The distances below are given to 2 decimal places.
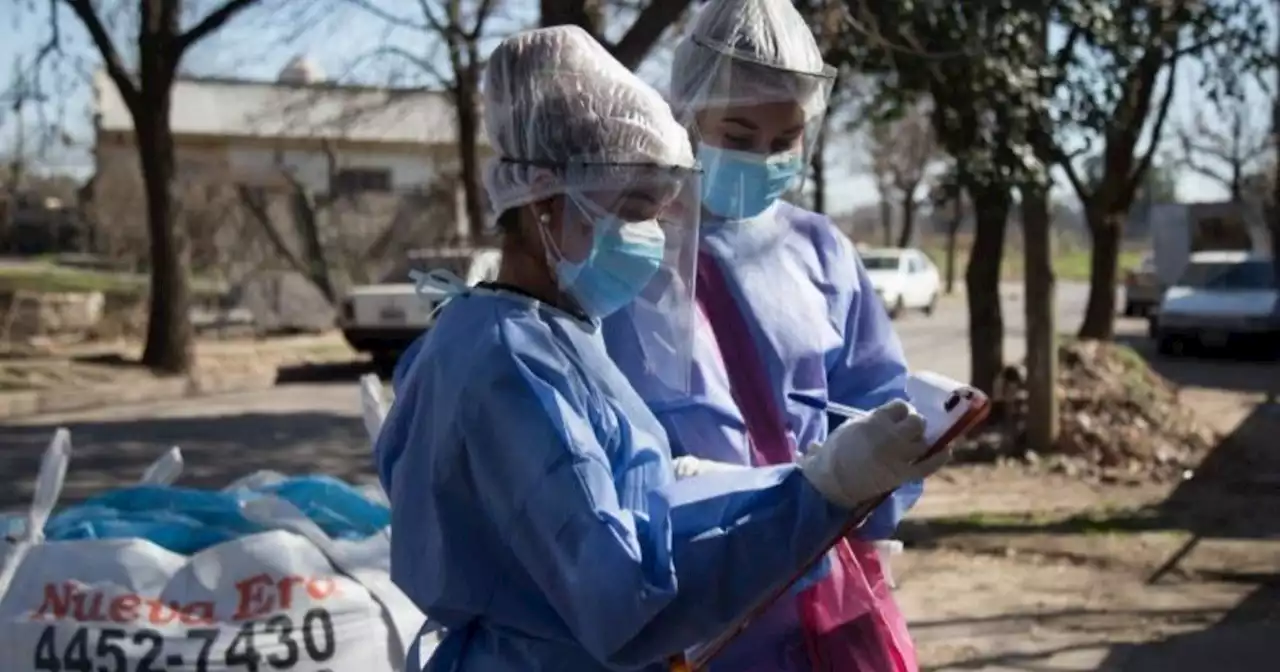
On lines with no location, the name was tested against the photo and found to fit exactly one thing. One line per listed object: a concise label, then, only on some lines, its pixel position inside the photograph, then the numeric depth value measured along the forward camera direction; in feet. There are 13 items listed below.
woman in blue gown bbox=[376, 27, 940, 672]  6.46
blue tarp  13.29
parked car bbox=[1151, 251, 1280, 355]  71.92
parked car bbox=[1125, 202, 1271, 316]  103.04
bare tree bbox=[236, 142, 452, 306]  91.86
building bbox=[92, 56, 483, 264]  89.81
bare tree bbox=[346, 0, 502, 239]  65.57
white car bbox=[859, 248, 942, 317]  113.50
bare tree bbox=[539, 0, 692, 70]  35.32
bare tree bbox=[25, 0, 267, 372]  58.44
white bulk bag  12.32
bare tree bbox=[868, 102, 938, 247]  144.15
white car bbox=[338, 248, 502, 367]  63.98
